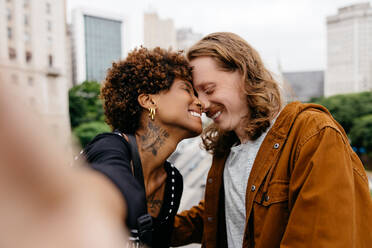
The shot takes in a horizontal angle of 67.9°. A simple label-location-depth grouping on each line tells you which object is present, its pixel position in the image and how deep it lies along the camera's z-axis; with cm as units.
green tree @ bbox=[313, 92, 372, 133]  4200
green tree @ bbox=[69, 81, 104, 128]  4106
